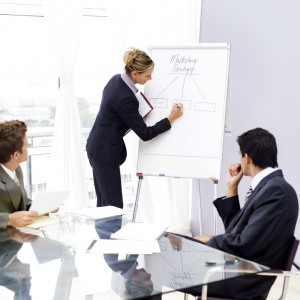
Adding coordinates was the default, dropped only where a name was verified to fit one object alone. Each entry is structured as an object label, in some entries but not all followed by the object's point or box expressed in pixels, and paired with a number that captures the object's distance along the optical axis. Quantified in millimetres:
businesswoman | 3768
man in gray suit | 2686
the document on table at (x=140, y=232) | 2420
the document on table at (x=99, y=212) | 2809
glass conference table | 1924
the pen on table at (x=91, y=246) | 2292
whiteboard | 3980
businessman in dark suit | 2354
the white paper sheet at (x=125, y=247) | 2252
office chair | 2373
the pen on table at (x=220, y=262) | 2156
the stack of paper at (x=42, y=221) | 2625
